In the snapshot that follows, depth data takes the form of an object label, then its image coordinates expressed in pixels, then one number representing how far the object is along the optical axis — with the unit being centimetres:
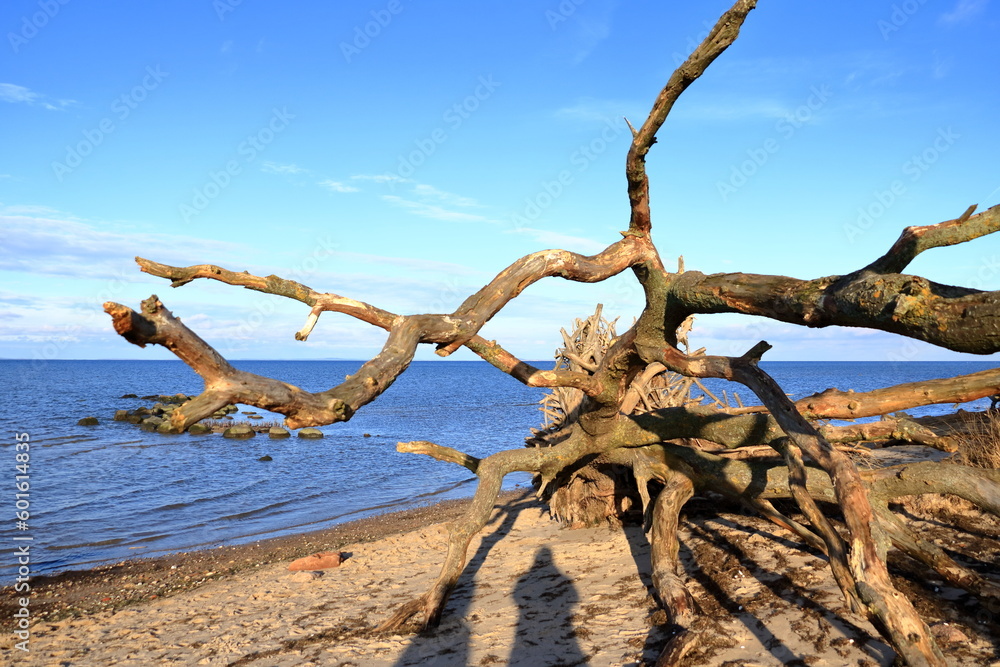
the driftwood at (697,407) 291
